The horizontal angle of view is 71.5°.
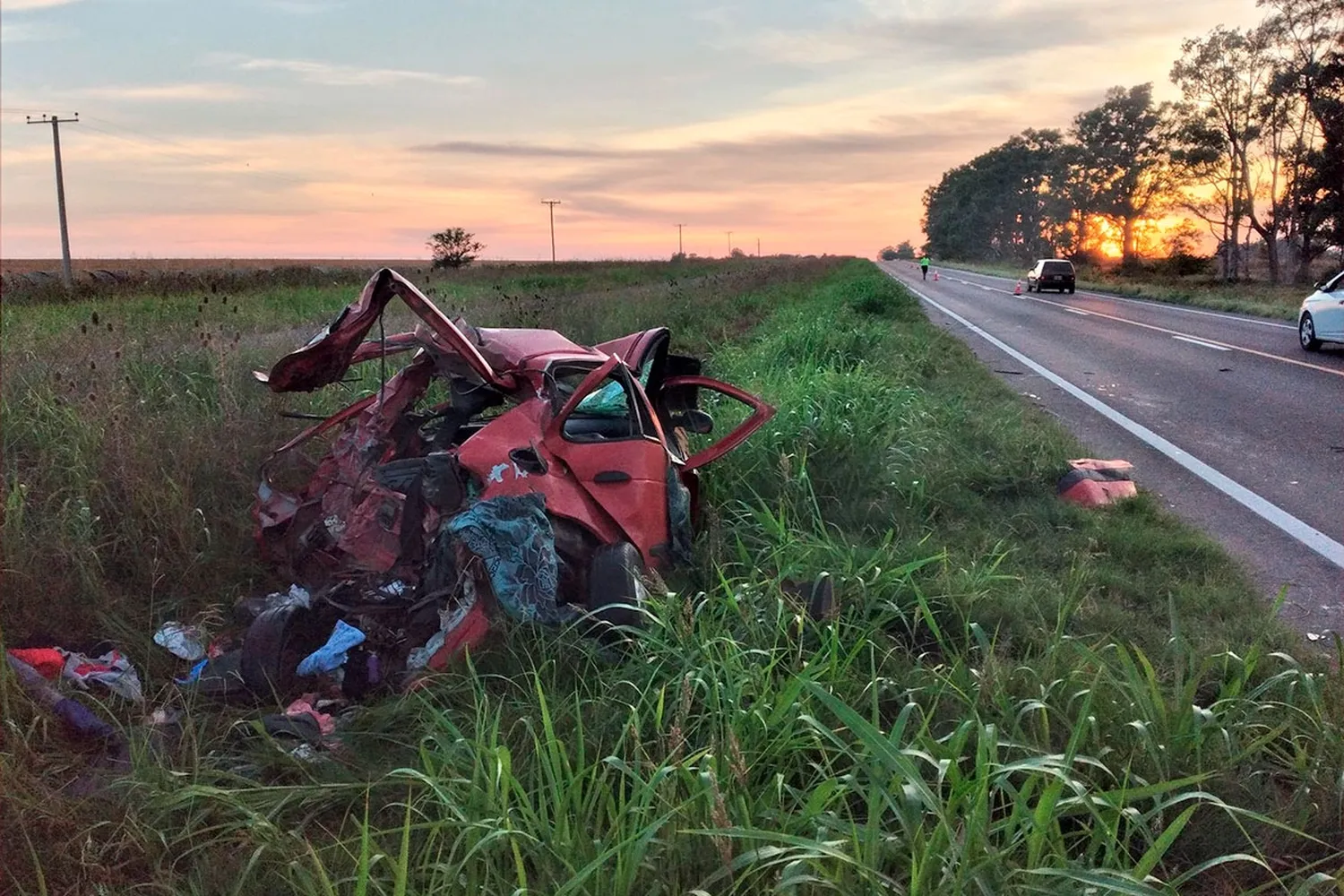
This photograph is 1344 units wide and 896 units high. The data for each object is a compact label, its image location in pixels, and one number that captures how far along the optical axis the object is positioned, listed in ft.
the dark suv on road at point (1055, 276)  116.06
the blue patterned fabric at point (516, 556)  10.68
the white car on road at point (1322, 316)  42.24
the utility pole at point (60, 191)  136.67
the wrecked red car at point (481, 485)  10.94
